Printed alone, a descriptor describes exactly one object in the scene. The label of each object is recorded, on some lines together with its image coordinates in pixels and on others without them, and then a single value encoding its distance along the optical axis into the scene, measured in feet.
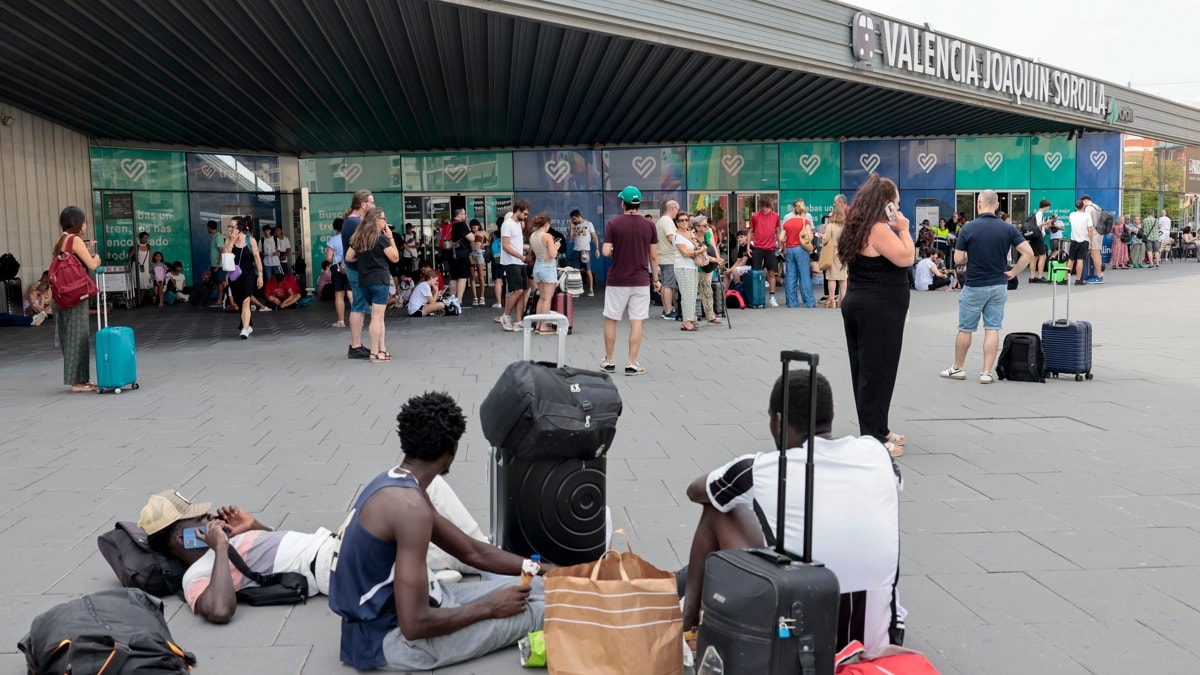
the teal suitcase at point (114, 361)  29.86
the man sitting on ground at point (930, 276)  68.26
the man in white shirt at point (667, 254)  46.29
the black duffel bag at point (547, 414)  12.66
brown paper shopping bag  10.46
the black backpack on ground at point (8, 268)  54.82
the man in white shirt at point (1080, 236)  66.33
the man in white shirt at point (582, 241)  65.92
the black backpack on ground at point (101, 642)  9.70
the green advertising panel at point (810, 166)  82.17
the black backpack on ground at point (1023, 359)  30.30
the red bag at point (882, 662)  9.12
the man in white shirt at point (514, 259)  44.73
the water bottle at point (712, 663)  8.84
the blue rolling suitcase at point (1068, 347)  30.35
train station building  41.78
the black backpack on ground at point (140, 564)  13.42
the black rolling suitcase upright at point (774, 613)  8.45
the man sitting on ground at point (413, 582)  10.88
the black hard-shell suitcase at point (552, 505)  13.12
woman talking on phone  19.48
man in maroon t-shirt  32.60
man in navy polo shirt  29.17
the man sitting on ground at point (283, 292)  64.49
